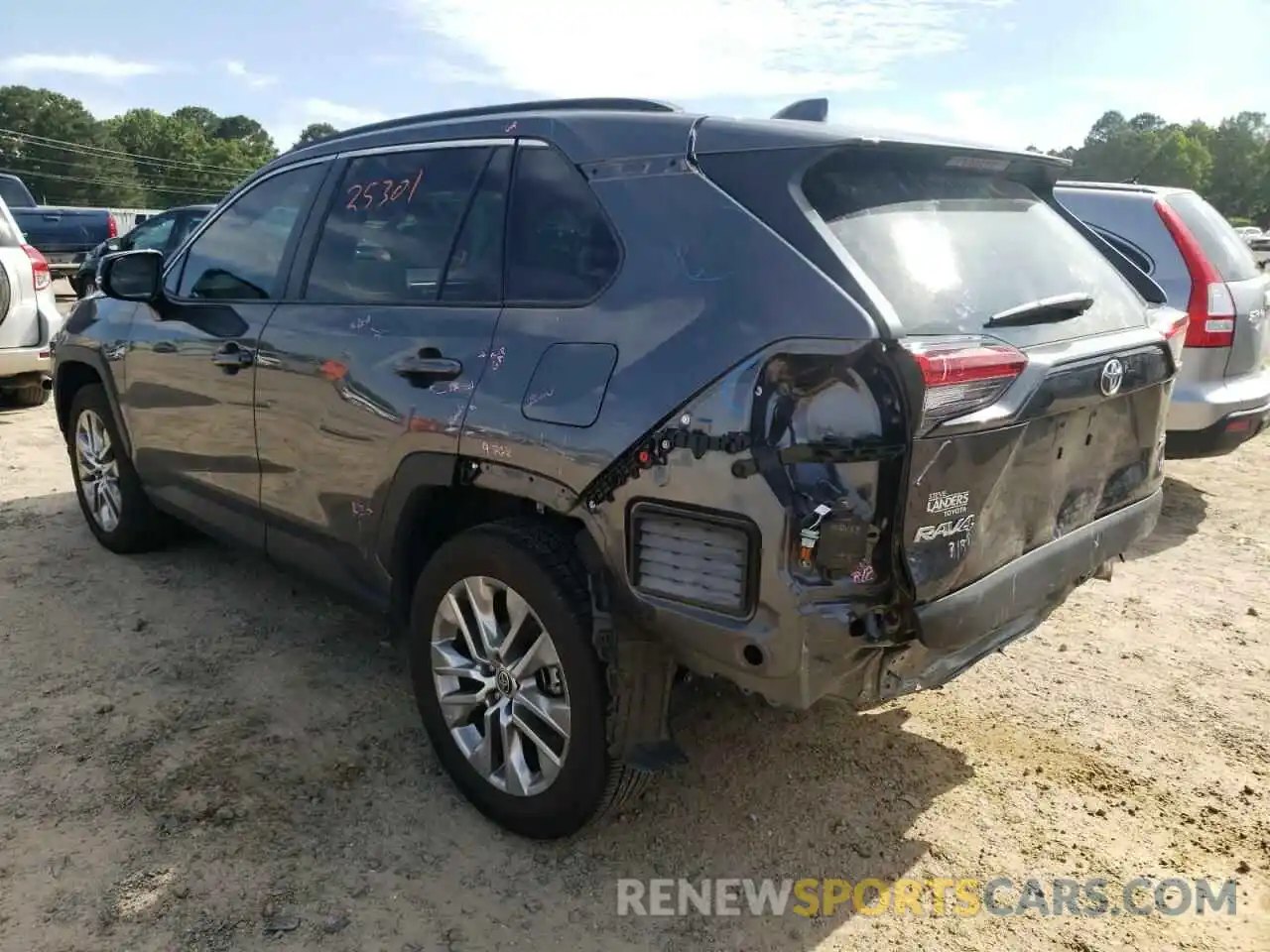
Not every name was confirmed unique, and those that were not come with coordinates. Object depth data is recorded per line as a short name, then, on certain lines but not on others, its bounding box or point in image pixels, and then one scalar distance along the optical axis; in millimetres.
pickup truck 21047
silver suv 5336
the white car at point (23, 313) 7996
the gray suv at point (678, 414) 2170
